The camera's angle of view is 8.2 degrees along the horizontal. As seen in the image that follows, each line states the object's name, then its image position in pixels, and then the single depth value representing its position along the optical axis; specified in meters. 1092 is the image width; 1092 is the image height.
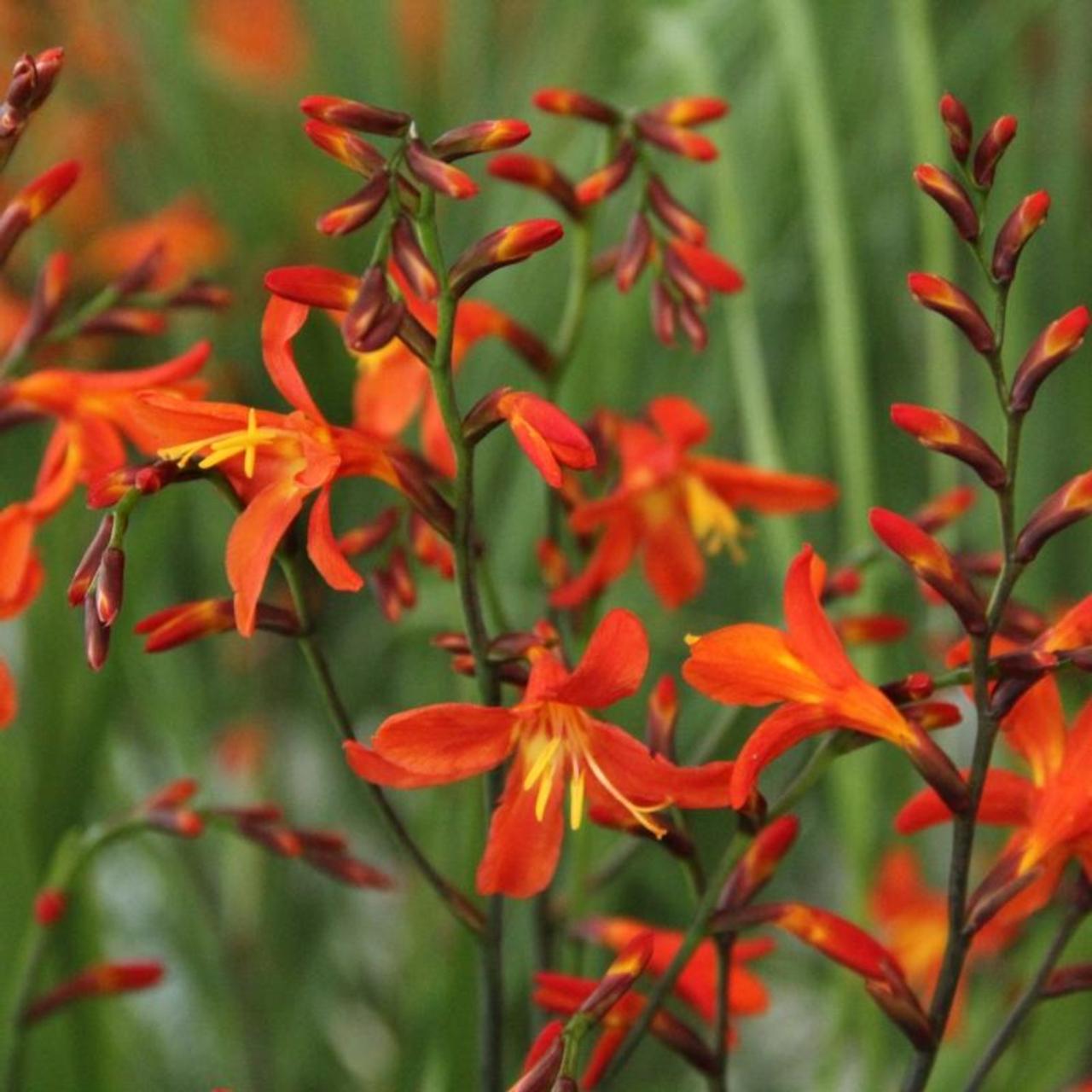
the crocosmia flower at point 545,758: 1.06
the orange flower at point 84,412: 1.12
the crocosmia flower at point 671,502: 1.17
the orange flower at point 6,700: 1.09
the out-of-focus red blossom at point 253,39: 2.92
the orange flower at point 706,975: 1.13
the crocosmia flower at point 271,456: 1.06
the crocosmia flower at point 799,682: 1.06
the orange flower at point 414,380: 1.15
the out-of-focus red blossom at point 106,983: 1.15
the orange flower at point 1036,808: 1.07
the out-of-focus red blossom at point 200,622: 1.08
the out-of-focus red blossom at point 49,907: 1.14
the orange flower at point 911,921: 1.36
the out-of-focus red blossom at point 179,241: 1.88
